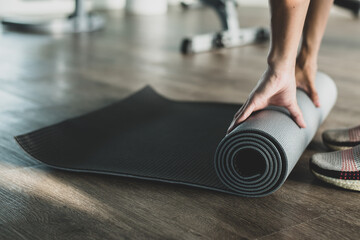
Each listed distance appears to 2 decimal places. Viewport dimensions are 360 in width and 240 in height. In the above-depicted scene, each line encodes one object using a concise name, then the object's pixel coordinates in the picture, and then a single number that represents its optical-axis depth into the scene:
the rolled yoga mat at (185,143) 1.06
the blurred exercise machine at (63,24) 3.36
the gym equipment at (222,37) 2.92
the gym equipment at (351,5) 4.59
